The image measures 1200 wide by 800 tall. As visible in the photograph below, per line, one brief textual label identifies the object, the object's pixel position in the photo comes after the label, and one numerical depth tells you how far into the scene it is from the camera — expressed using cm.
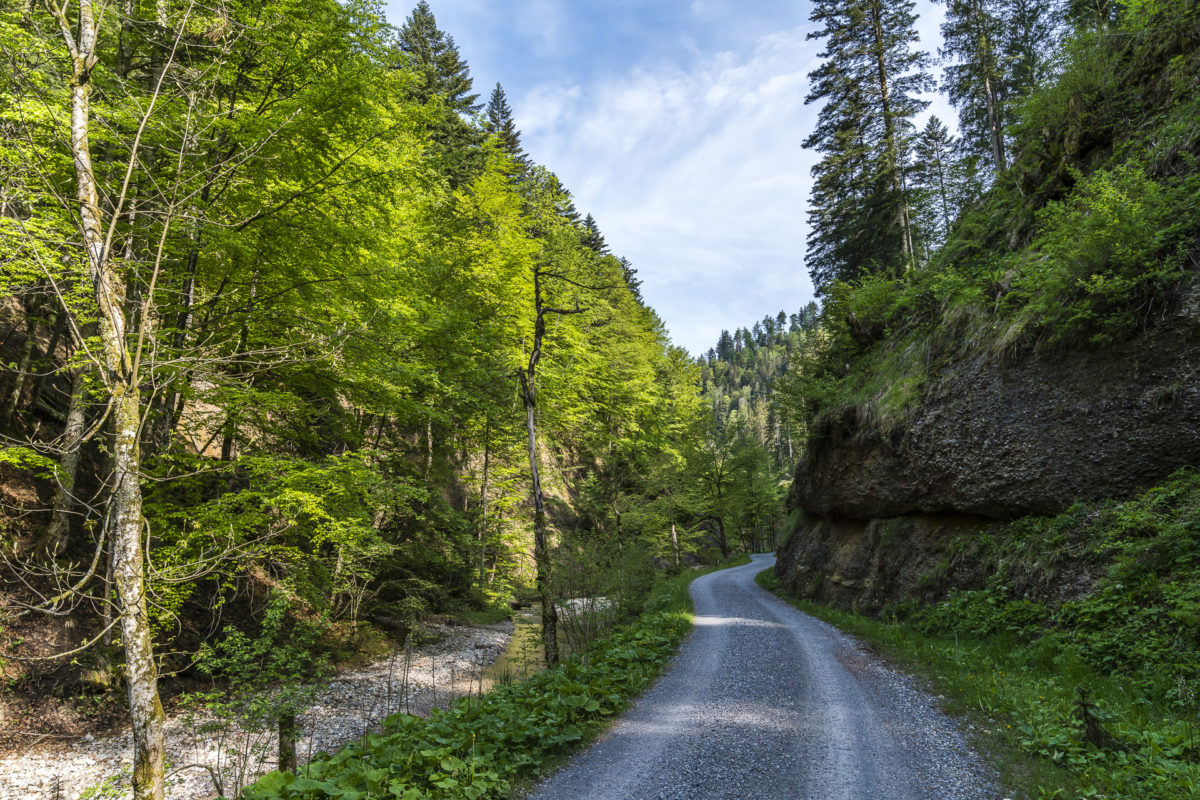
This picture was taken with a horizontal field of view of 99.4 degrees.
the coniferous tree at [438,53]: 2845
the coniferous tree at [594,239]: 3891
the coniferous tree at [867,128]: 2108
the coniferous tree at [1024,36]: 2133
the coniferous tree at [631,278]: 4116
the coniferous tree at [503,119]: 3241
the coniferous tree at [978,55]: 2036
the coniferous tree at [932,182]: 2094
